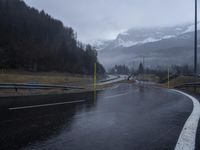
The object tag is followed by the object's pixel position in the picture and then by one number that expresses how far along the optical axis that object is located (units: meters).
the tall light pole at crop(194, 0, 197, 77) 22.38
